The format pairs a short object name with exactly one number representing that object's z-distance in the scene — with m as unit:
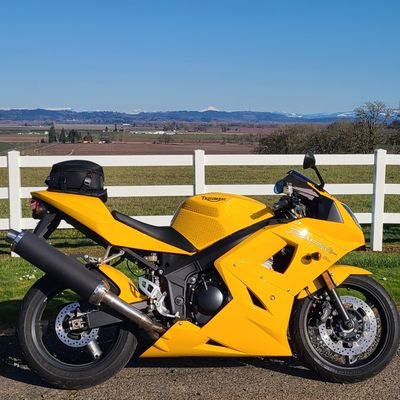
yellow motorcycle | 4.19
